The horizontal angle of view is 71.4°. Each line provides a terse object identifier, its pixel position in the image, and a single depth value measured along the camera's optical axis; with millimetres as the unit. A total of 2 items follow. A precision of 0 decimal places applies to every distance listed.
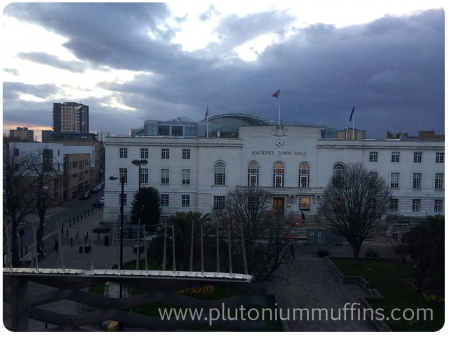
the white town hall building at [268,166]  34219
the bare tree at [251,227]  15878
